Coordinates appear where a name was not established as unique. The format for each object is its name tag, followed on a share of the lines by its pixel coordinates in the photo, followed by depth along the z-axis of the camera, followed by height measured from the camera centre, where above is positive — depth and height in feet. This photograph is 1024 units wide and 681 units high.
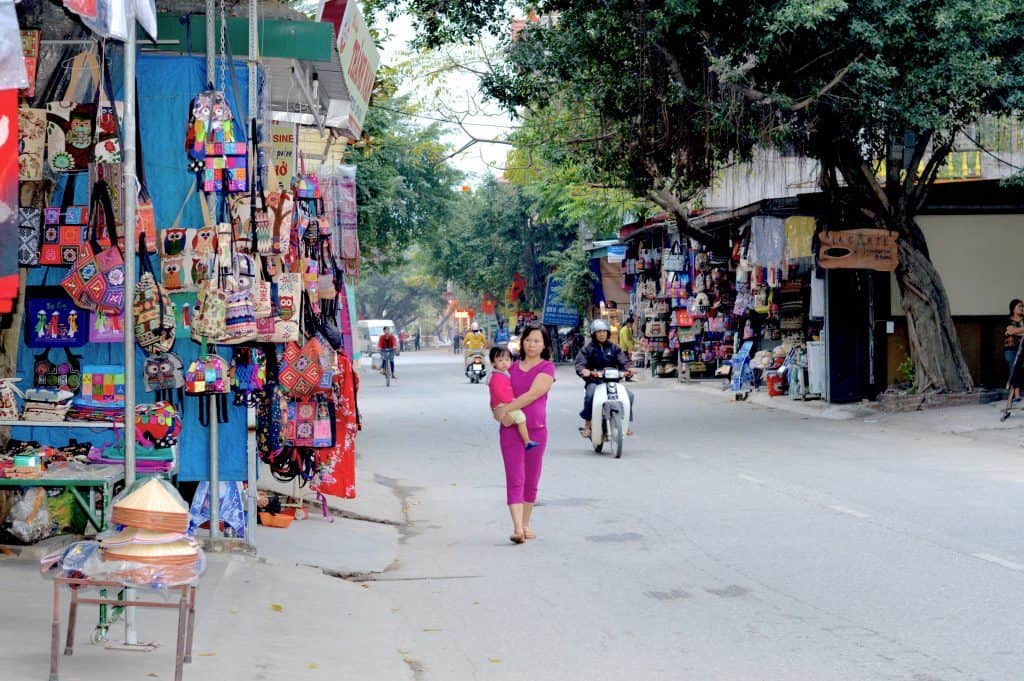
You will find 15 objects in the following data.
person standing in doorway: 70.79 +0.13
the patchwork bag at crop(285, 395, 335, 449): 36.96 -2.42
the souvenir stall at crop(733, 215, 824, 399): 86.89 +2.38
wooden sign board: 78.74 +5.04
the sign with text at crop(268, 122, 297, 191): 36.68 +4.96
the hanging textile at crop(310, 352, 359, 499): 39.04 -3.29
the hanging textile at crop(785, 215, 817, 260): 84.67 +6.38
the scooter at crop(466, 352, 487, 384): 137.59 -3.25
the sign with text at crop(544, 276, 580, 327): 177.82 +3.38
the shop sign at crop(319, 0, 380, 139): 34.88 +7.80
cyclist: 137.69 -0.90
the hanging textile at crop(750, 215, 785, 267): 86.94 +6.24
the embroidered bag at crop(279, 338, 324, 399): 36.09 -0.84
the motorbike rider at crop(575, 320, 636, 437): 58.54 -0.97
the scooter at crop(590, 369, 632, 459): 57.98 -3.01
